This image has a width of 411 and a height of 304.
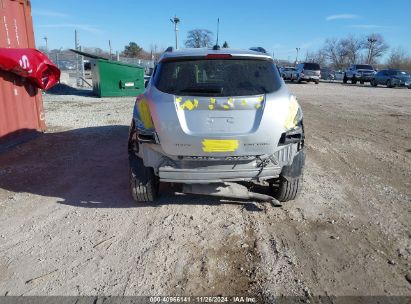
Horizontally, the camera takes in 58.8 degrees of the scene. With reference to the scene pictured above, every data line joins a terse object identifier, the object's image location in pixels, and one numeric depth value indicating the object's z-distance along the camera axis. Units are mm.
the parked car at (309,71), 32781
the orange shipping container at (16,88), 7051
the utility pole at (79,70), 22578
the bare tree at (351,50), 85588
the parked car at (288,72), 35547
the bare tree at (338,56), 87375
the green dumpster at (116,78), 16188
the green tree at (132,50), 73312
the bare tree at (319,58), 91188
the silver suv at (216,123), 3672
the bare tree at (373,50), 80500
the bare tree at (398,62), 63069
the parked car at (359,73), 34875
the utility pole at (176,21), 26531
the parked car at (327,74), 46750
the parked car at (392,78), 29438
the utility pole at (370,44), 79562
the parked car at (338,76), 47325
